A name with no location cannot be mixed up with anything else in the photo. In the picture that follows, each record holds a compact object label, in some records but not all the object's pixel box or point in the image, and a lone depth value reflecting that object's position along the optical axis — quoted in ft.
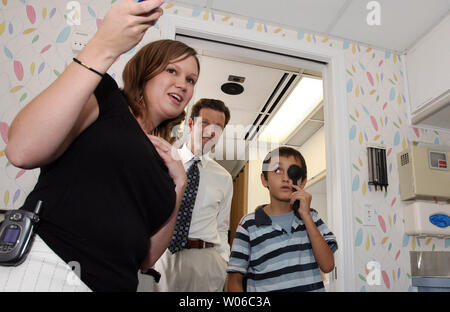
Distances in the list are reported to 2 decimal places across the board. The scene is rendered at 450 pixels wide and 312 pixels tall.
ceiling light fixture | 7.53
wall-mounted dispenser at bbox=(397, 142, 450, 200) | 5.39
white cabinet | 5.43
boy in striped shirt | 3.86
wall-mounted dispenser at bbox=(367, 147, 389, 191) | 5.48
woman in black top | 1.29
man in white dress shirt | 4.55
